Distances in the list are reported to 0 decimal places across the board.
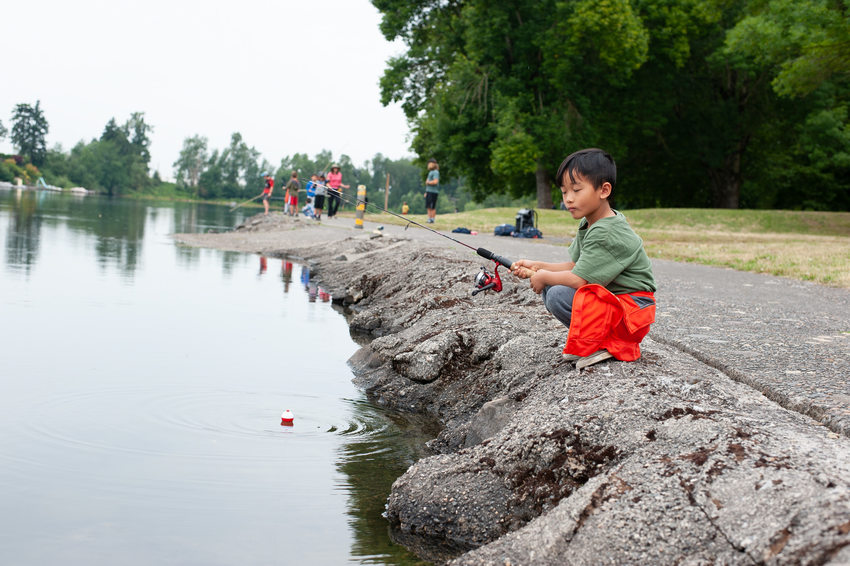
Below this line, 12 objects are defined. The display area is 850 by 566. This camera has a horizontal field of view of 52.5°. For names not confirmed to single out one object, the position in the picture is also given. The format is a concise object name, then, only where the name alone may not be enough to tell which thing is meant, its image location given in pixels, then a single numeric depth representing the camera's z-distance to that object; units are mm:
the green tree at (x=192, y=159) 177888
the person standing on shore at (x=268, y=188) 34606
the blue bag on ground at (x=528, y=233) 21734
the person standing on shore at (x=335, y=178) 26531
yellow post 24312
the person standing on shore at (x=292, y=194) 30797
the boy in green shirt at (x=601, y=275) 4664
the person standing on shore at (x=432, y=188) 24250
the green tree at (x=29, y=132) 139750
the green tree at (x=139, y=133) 169125
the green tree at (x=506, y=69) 31219
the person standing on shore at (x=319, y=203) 29266
